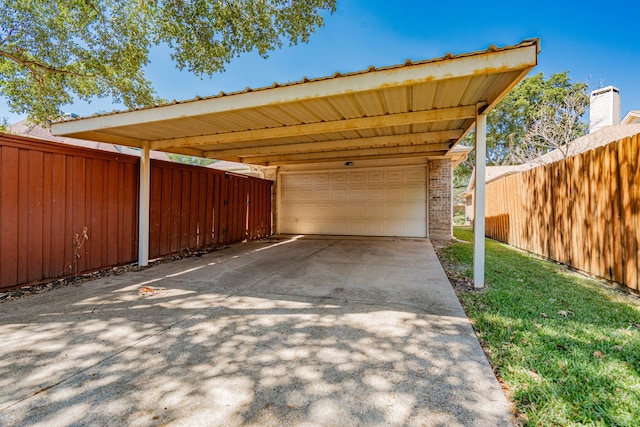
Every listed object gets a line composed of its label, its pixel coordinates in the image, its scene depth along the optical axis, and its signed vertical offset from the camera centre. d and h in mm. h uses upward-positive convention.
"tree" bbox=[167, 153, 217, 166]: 35022 +6301
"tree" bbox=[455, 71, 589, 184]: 13844 +5686
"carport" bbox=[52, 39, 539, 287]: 3225 +1461
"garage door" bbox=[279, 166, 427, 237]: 9688 +353
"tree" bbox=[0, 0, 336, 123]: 7535 +4803
